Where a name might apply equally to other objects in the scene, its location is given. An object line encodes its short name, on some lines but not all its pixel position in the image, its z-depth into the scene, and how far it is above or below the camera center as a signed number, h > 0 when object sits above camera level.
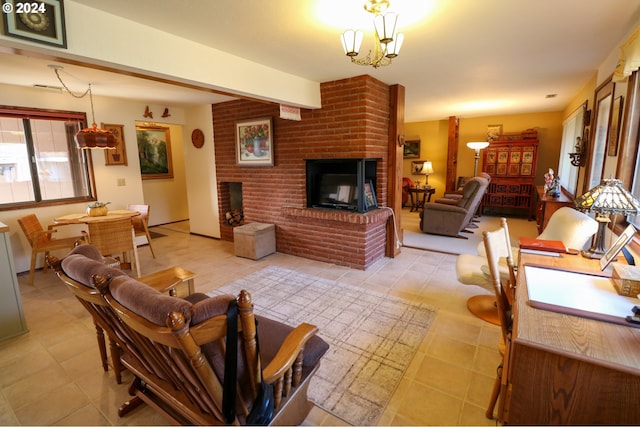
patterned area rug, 1.72 -1.28
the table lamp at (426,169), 6.94 -0.07
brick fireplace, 3.47 +0.00
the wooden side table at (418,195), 7.03 -0.73
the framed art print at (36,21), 1.54 +0.80
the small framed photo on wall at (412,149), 7.66 +0.45
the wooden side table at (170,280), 2.05 -0.79
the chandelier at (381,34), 1.60 +0.75
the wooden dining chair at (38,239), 3.37 -0.81
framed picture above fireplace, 4.23 +0.38
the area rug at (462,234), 4.43 -1.18
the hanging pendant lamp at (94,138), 3.36 +0.36
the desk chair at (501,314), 1.39 -0.73
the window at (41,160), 3.72 +0.13
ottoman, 4.08 -1.00
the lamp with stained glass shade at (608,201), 1.61 -0.21
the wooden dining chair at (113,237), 3.25 -0.75
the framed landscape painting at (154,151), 6.16 +0.37
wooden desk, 0.92 -0.66
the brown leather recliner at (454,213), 4.80 -0.77
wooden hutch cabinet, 6.08 -0.10
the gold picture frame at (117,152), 4.46 +0.27
